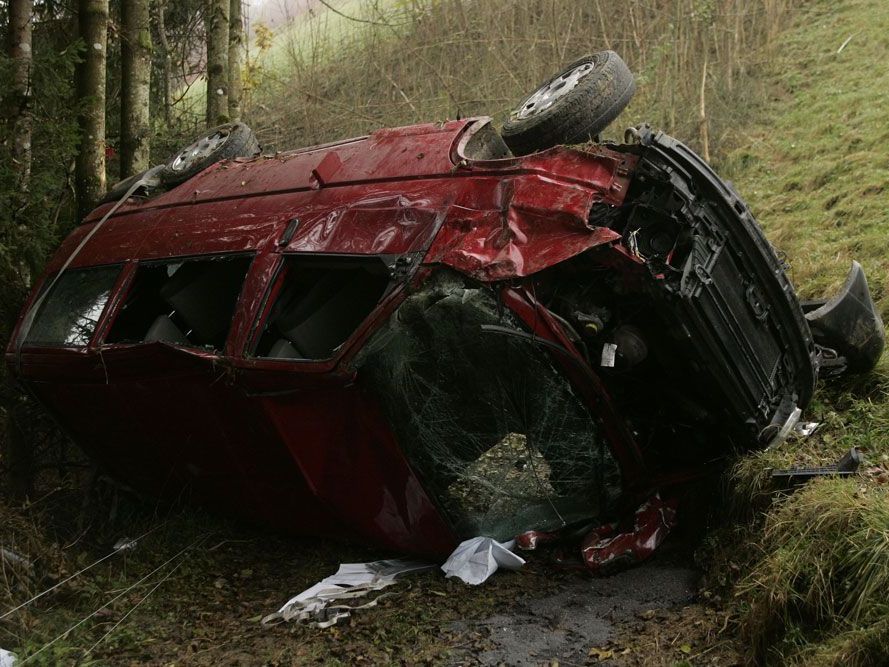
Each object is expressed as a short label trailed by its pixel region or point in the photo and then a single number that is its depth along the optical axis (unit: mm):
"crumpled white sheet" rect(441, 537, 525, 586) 4066
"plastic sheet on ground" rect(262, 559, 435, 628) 3920
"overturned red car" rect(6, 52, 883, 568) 3502
